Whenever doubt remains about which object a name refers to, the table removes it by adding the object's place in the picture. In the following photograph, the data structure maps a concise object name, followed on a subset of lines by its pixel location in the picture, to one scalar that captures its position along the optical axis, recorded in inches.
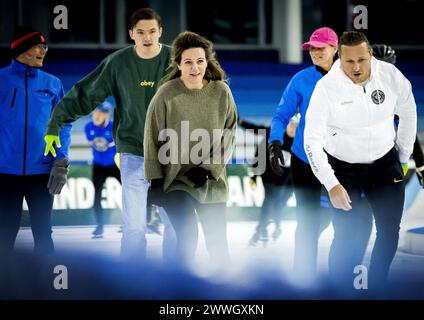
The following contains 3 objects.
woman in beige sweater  326.6
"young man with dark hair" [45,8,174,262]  357.4
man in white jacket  333.4
